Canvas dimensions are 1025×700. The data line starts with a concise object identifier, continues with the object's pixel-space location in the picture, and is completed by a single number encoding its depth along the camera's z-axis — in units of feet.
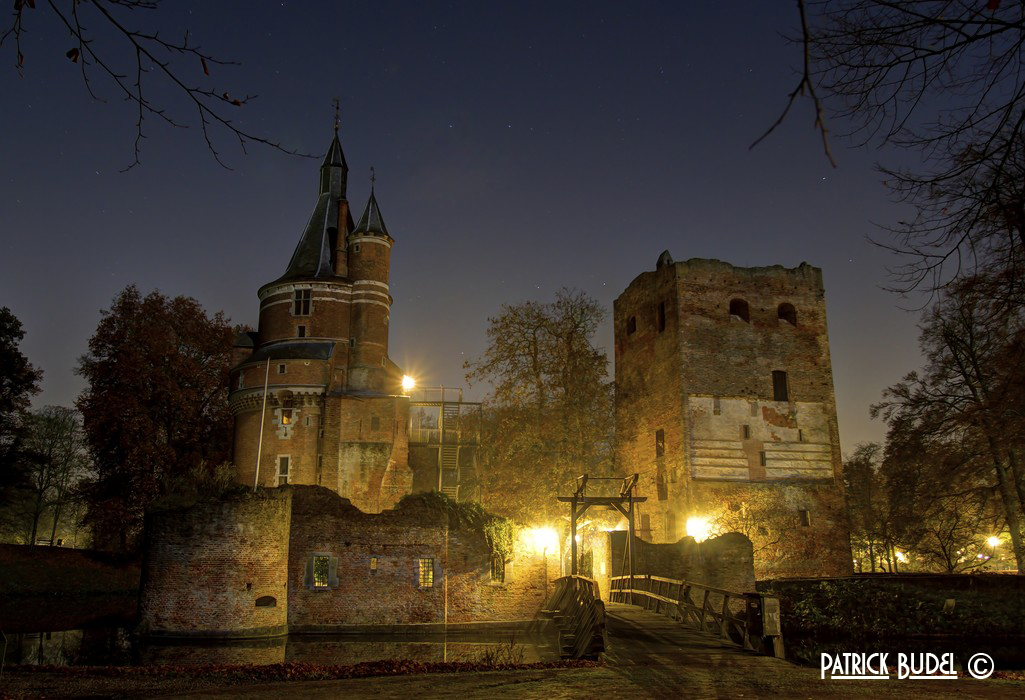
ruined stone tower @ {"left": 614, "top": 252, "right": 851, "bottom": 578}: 100.37
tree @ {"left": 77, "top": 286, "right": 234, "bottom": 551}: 118.21
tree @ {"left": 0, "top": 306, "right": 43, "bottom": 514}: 114.62
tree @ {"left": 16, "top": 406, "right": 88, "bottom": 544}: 154.40
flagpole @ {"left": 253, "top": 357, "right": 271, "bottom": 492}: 113.99
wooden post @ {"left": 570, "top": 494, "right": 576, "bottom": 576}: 76.14
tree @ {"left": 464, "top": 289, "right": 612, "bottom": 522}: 104.06
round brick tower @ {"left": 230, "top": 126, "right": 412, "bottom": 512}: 115.44
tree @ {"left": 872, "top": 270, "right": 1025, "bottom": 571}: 70.35
